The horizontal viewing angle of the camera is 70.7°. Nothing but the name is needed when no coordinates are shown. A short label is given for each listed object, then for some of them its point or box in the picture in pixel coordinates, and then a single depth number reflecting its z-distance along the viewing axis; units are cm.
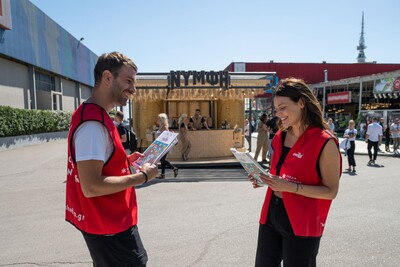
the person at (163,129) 765
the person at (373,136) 1068
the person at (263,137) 1092
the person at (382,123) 1725
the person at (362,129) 2114
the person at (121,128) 757
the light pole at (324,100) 2771
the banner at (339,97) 2531
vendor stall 1066
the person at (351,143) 919
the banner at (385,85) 1956
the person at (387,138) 1435
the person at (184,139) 1041
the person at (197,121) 1286
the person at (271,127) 942
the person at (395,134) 1380
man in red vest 163
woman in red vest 196
